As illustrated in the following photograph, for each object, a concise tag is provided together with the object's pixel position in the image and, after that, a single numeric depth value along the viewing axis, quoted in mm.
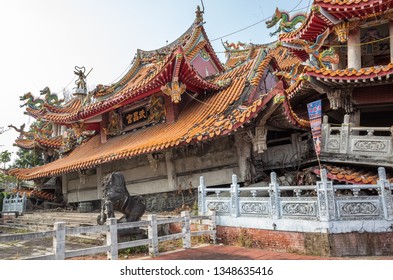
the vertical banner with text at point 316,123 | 10031
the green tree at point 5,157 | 29953
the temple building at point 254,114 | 9984
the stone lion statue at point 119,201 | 8023
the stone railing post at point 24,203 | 18558
